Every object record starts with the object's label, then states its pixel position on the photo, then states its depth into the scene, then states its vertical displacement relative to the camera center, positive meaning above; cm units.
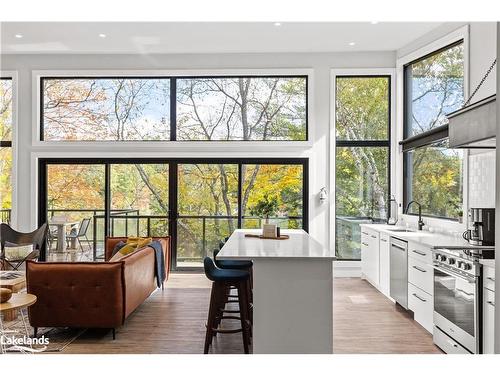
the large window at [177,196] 679 -14
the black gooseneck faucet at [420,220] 543 -44
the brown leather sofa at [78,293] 369 -97
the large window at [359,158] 673 +50
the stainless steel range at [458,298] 293 -88
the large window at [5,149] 694 +67
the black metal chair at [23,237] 625 -78
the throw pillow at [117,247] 533 -79
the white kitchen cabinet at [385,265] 512 -101
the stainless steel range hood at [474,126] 299 +51
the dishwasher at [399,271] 454 -99
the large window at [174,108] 683 +136
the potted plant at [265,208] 409 -21
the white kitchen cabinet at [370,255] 561 -99
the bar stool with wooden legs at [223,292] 331 -88
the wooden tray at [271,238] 401 -50
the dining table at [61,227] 687 -68
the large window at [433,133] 502 +72
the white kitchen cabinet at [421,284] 388 -99
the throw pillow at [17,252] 579 -93
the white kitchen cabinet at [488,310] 278 -86
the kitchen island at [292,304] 294 -85
